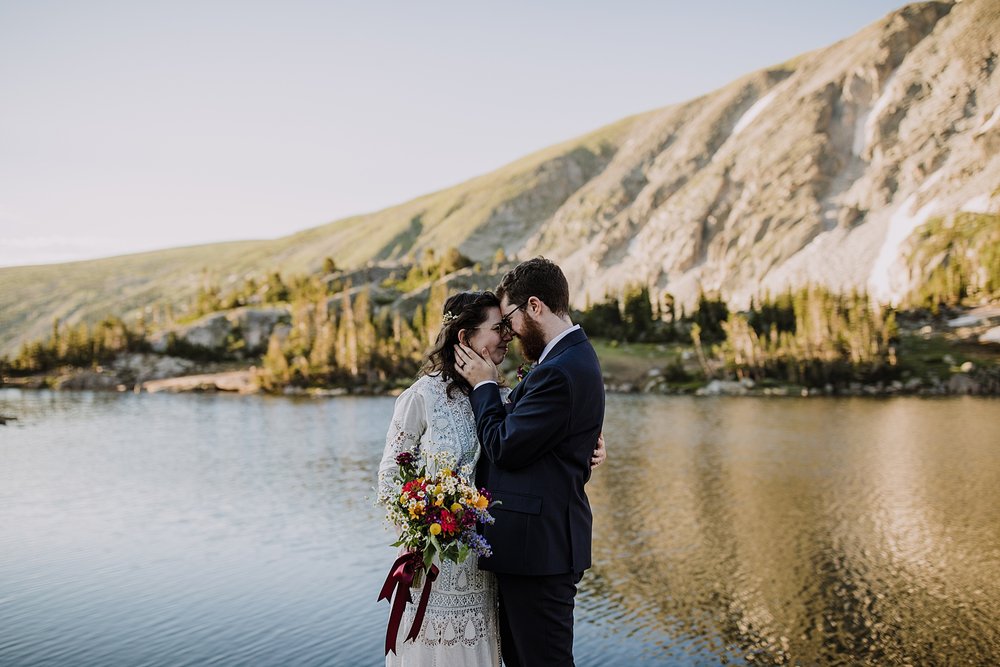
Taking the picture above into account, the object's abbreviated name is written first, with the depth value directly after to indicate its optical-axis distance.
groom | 4.27
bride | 4.59
